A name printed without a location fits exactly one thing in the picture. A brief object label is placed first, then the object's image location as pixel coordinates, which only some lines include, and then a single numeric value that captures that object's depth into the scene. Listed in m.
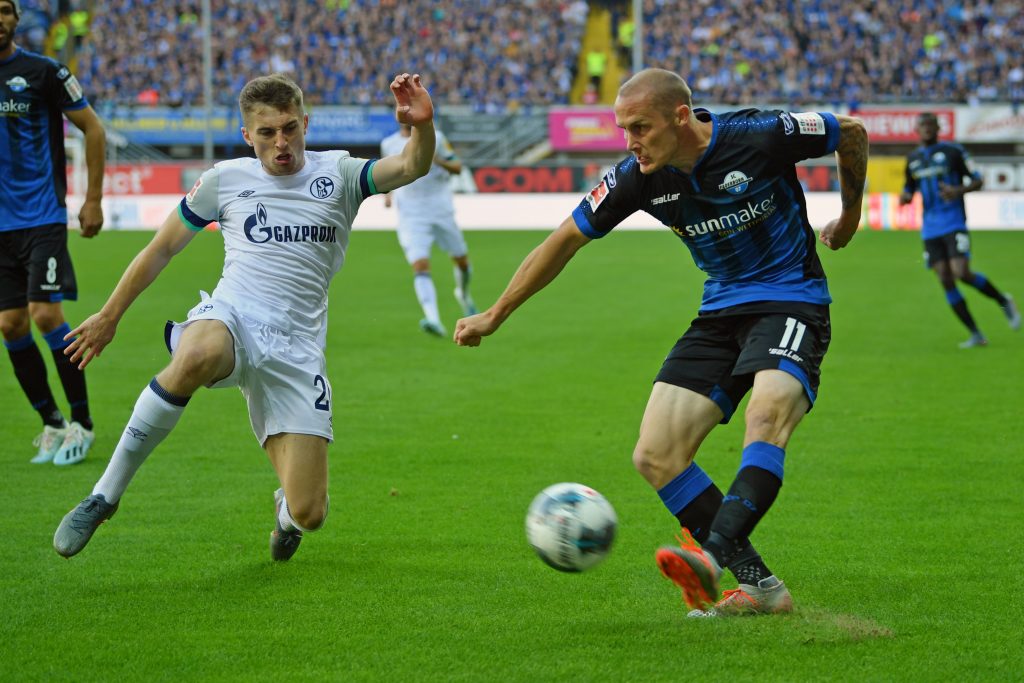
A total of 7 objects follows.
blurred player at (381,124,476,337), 28.87
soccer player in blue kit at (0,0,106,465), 15.21
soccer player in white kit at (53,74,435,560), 10.38
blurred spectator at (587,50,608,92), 82.62
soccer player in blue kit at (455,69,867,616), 9.38
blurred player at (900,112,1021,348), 27.45
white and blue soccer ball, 9.19
